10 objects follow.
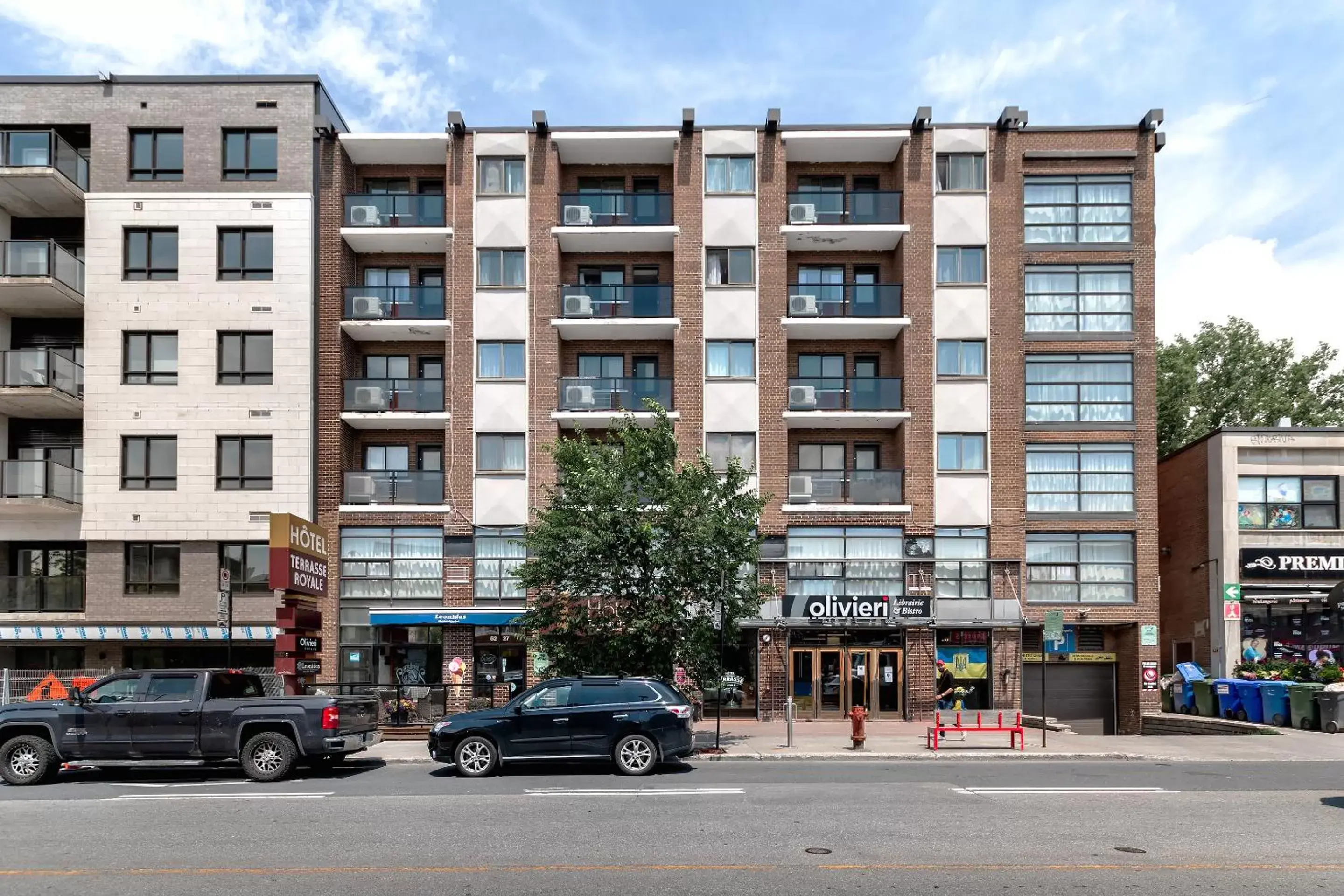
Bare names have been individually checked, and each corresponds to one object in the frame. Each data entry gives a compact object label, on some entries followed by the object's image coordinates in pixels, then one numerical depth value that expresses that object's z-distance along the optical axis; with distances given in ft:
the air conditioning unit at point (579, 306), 103.04
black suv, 56.39
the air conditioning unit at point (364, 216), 103.65
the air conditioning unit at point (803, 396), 101.91
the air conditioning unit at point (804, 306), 103.09
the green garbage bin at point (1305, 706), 82.69
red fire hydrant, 69.21
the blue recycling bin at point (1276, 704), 86.07
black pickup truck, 55.47
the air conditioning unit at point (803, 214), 103.60
